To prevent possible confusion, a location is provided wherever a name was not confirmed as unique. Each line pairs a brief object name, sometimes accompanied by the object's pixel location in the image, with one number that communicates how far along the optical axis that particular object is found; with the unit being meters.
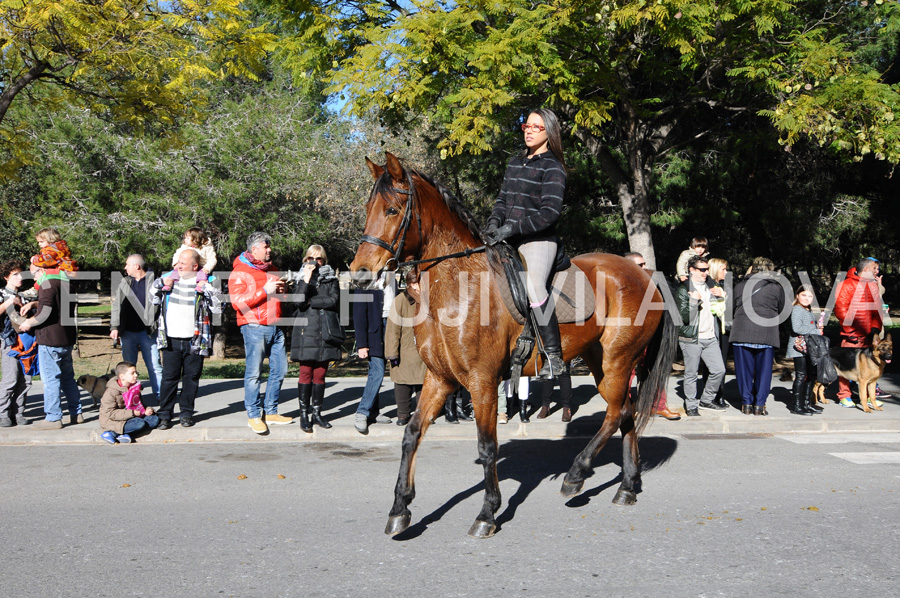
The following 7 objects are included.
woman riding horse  5.82
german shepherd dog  10.74
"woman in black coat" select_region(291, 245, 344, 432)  9.30
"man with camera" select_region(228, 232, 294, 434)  9.09
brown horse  5.43
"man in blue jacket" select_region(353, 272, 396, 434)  9.61
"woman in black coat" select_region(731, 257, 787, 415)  10.48
